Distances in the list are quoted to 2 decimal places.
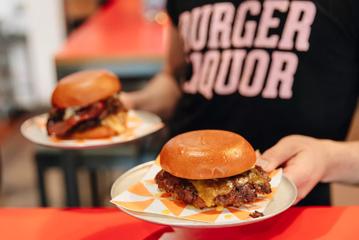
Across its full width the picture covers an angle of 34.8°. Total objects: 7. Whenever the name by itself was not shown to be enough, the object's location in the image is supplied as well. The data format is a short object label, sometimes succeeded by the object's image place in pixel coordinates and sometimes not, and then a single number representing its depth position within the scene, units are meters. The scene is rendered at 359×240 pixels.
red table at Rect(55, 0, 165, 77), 2.63
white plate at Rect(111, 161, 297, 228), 0.86
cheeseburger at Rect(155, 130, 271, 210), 0.92
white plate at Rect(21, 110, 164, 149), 1.27
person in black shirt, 1.26
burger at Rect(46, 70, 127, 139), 1.36
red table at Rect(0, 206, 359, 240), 0.96
